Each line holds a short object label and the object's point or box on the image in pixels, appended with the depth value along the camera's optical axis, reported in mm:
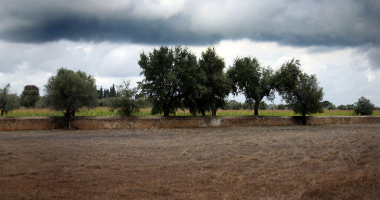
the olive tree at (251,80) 34812
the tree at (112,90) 116125
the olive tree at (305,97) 37094
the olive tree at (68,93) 26125
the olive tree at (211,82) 31531
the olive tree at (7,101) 28766
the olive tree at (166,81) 29406
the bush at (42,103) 26359
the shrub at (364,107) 55812
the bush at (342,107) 82406
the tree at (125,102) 28859
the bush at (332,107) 84788
